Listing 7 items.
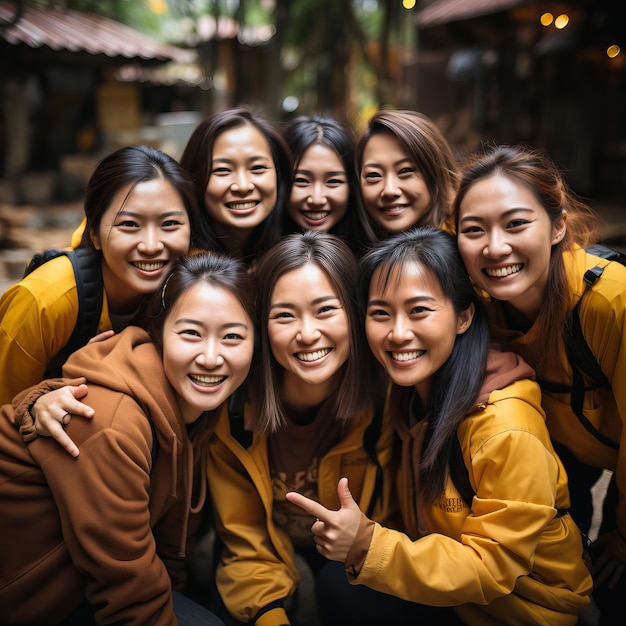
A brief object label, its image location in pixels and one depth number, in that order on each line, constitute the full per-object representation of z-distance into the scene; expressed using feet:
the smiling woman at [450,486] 6.22
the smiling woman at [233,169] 9.26
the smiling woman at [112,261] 7.70
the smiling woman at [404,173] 9.15
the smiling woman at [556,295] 7.07
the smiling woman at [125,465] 6.01
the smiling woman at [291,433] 7.27
